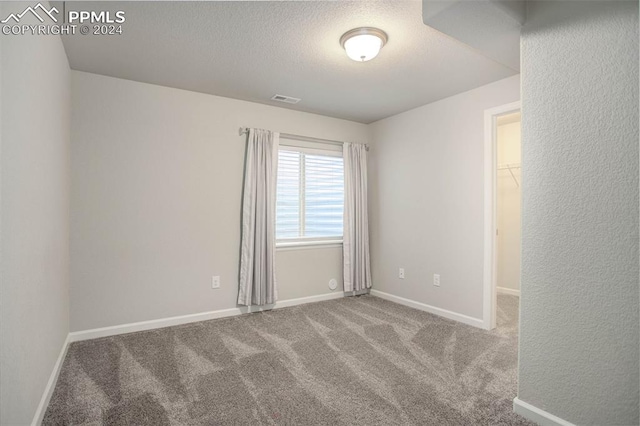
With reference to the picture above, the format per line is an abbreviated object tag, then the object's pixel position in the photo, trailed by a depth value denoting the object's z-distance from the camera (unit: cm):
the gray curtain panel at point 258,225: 361
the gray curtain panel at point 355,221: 431
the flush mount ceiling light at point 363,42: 223
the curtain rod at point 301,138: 367
